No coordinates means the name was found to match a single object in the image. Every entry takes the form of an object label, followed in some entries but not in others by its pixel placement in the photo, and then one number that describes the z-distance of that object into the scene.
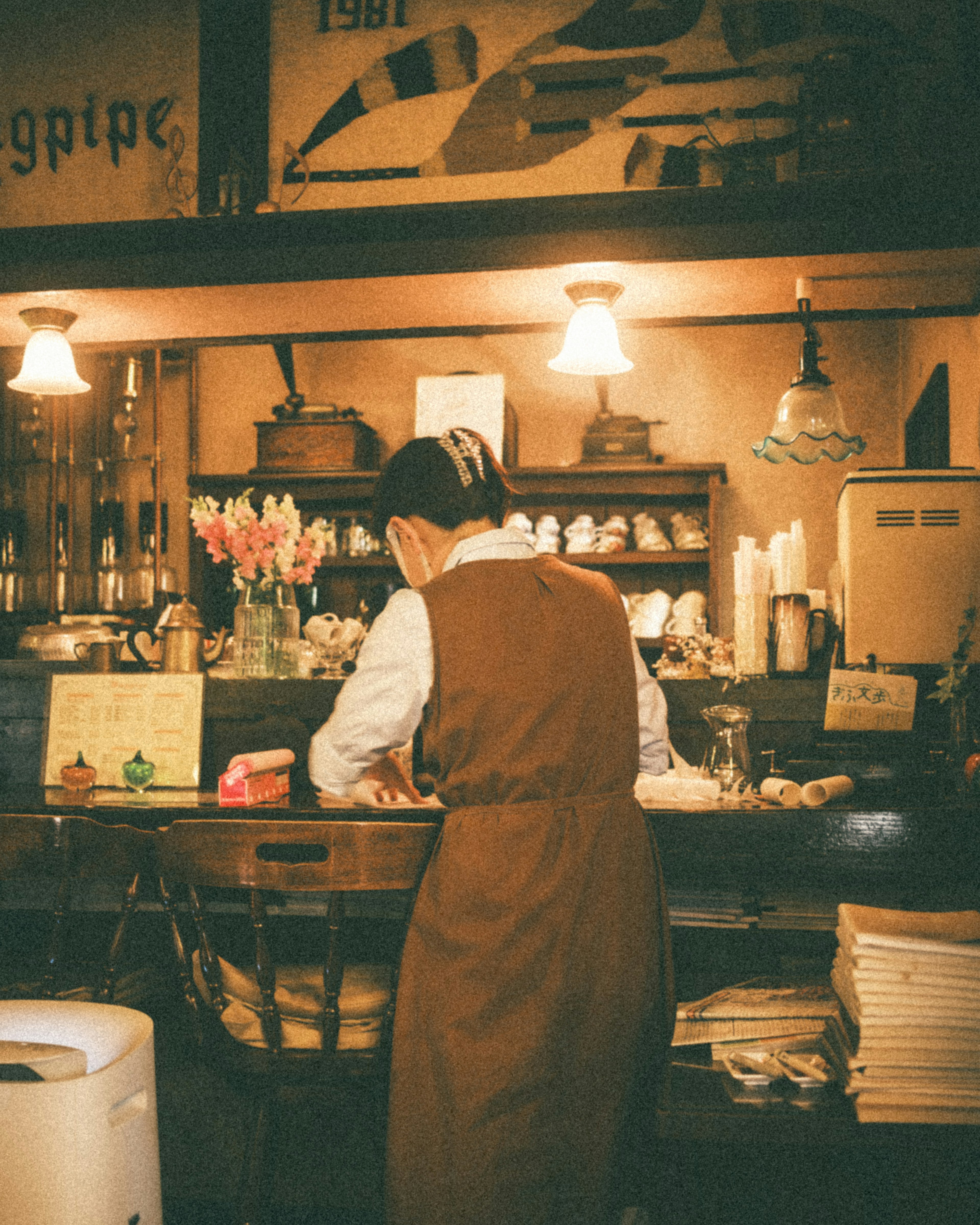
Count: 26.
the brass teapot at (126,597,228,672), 2.77
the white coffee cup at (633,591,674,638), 4.54
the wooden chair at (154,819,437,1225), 1.55
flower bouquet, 2.73
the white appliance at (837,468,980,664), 2.62
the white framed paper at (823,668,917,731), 2.33
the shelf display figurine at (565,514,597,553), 4.67
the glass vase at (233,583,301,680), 2.76
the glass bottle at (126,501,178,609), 4.85
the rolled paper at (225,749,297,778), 2.23
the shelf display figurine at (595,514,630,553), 4.64
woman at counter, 1.51
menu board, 2.51
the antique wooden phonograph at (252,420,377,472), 4.77
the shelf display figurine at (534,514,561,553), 4.66
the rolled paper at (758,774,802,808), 2.05
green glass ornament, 2.44
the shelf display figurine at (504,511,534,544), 4.68
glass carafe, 2.35
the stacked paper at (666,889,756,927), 2.27
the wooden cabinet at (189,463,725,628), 4.64
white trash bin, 1.20
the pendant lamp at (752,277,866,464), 2.81
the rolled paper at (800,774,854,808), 2.04
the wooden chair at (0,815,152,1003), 1.67
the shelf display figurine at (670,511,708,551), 4.60
